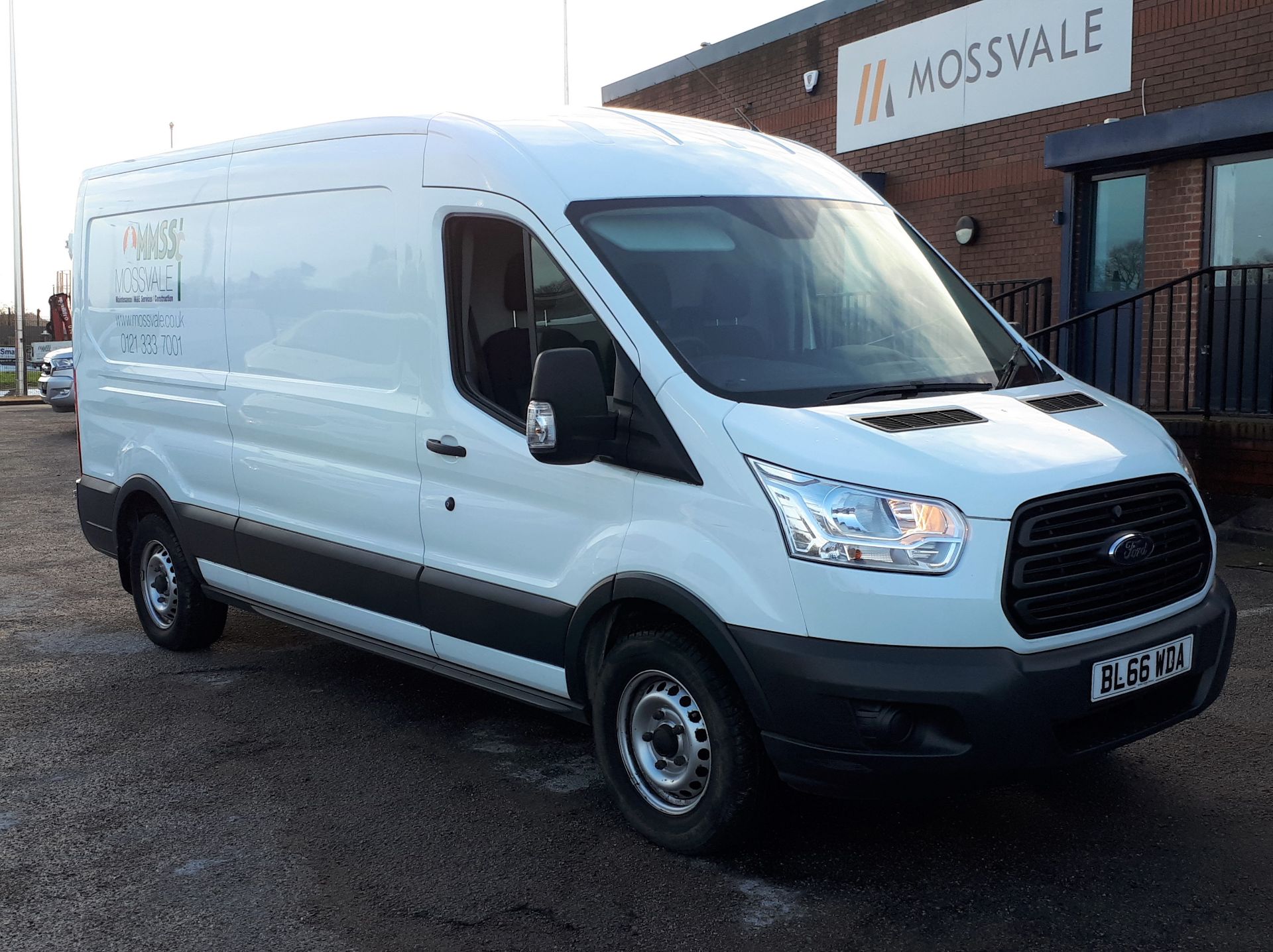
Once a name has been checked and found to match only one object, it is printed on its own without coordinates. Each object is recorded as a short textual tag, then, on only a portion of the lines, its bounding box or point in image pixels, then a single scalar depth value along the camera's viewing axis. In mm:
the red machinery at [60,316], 30925
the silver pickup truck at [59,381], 20953
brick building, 11242
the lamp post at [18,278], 33000
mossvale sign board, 13102
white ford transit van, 3502
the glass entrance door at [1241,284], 10719
